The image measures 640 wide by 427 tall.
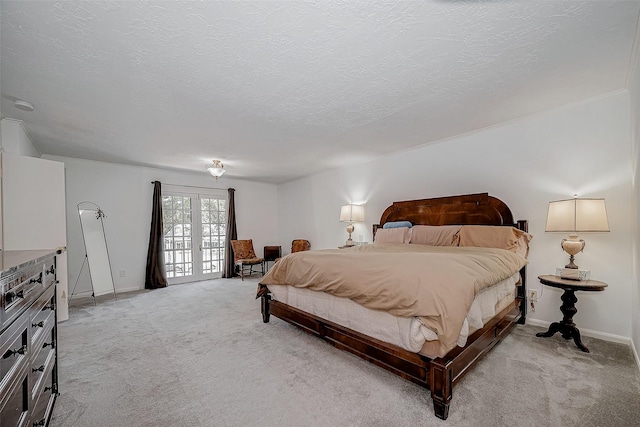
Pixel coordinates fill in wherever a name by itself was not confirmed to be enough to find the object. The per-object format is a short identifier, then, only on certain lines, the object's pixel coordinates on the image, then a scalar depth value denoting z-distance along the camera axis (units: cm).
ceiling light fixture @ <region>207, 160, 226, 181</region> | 455
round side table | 237
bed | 167
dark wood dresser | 96
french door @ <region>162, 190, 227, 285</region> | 562
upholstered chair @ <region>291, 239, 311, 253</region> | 610
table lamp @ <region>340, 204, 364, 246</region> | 483
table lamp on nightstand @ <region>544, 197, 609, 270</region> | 240
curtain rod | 555
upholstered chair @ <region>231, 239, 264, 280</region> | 599
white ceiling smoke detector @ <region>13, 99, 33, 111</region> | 255
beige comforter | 166
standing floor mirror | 429
